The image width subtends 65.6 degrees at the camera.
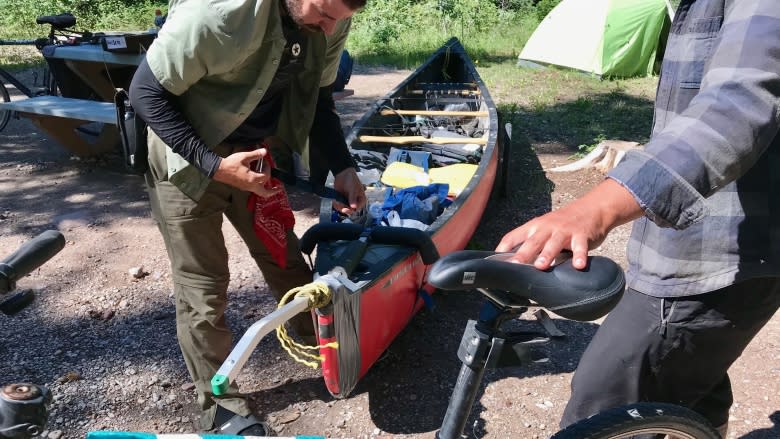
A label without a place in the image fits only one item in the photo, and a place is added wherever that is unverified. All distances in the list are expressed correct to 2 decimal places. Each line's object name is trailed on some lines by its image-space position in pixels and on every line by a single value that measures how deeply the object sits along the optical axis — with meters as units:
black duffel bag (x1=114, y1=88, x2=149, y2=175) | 2.49
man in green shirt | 2.18
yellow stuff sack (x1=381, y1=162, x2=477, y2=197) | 4.84
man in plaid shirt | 1.14
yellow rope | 2.32
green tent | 11.39
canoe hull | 2.62
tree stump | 6.94
